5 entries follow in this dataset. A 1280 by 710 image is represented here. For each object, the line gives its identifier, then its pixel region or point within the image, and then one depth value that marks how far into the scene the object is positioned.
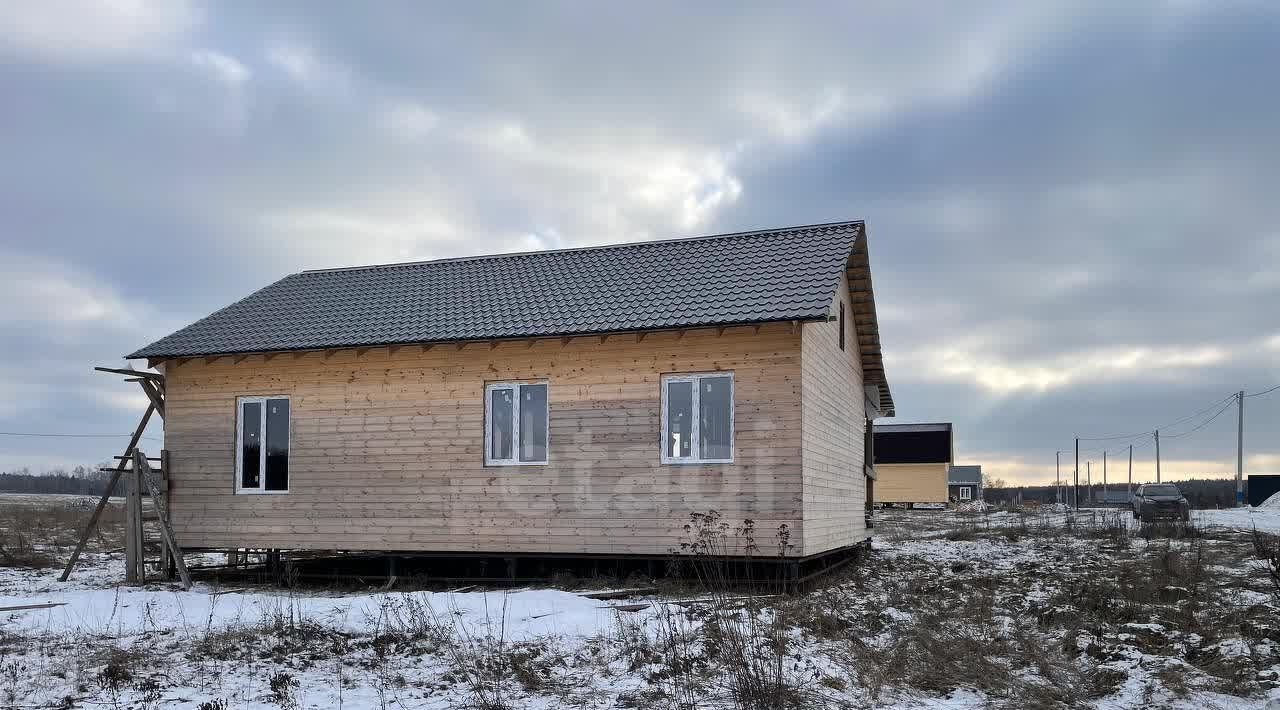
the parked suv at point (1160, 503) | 35.47
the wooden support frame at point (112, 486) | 17.42
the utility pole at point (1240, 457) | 53.00
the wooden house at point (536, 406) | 15.23
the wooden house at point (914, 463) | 58.88
